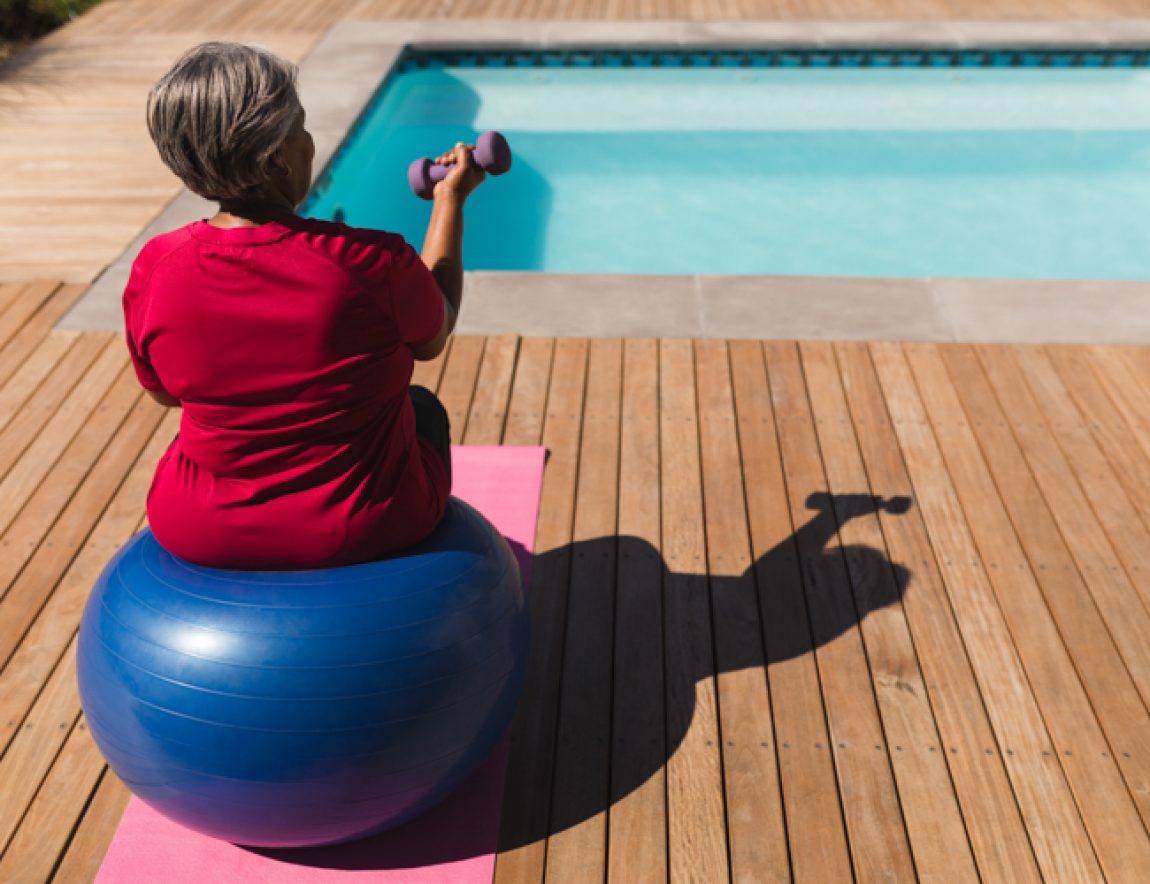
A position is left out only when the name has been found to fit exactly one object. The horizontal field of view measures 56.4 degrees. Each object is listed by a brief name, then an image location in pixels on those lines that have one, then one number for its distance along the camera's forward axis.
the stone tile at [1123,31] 6.28
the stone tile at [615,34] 6.43
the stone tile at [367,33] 6.44
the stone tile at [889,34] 6.30
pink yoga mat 2.02
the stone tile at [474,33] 6.45
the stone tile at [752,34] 6.36
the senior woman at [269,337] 1.49
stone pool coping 3.76
